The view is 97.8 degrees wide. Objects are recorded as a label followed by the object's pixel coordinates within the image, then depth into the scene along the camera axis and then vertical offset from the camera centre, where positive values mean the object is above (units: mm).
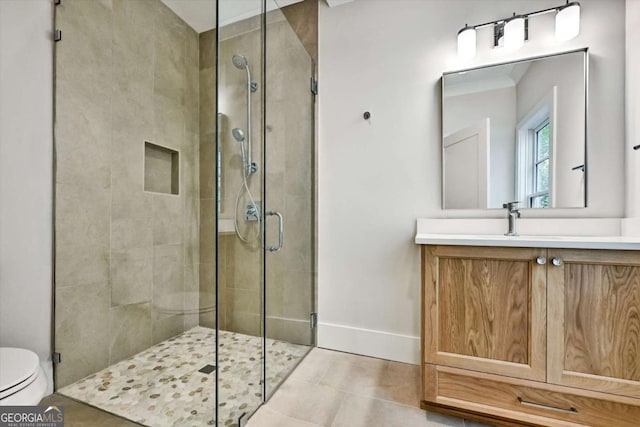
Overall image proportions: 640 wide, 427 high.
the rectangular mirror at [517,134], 1591 +477
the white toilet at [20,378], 926 -576
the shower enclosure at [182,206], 1342 +42
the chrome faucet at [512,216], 1623 -24
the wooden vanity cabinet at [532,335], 1103 -529
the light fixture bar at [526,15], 1601 +1159
